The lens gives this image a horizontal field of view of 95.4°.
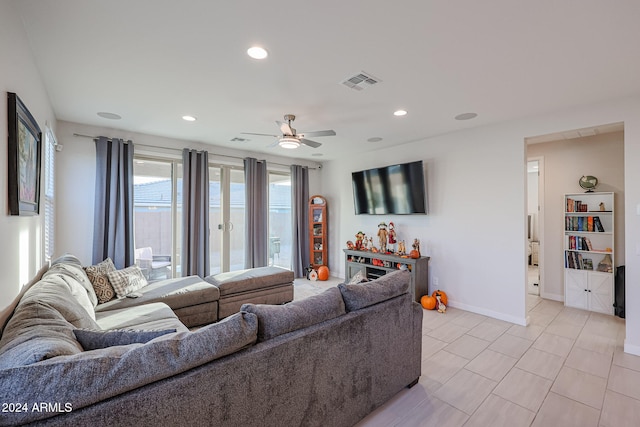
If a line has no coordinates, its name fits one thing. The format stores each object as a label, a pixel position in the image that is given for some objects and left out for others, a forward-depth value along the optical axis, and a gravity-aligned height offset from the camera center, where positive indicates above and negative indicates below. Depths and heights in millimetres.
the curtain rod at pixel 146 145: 3847 +1070
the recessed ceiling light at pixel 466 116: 3447 +1206
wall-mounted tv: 4496 +438
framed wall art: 1625 +373
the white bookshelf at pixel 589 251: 3896 -491
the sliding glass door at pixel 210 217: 4477 -8
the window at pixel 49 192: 2963 +281
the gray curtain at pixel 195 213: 4586 +54
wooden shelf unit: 6262 -322
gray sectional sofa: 978 -648
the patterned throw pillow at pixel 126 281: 3078 -705
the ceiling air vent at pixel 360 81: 2480 +1195
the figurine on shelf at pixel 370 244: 5254 -513
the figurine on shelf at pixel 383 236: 4925 -350
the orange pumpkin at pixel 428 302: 4164 -1246
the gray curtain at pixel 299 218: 6074 -39
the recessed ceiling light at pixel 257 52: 2062 +1191
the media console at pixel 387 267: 4293 -834
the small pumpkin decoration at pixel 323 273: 5871 -1154
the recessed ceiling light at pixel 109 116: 3444 +1225
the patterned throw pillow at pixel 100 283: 2947 -682
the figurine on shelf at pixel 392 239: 4879 -386
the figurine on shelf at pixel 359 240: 5273 -435
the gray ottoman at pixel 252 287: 3650 -954
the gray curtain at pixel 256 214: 5348 +43
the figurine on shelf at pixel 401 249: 4650 -531
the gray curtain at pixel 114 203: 3898 +183
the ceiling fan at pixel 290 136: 3135 +883
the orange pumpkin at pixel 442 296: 4203 -1166
